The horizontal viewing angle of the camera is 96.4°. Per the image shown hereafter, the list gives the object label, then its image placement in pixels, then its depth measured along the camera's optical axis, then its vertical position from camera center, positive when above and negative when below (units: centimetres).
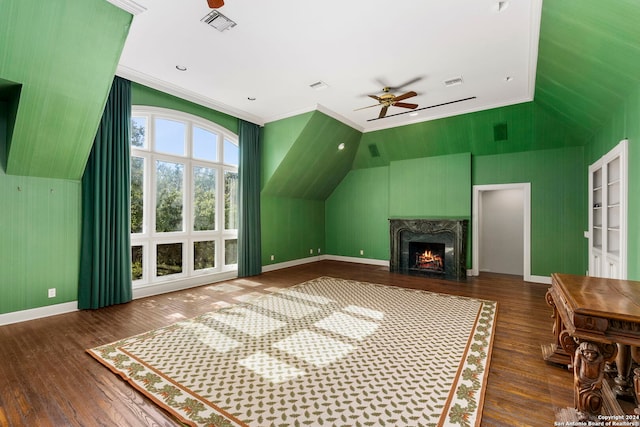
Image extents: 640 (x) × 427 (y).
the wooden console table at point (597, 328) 155 -62
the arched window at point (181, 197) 484 +33
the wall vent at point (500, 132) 576 +174
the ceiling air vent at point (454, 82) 437 +209
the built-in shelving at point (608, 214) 323 +5
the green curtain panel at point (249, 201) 619 +30
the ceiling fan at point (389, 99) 436 +183
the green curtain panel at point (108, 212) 414 +3
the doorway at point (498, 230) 661 -33
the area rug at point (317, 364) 202 -138
